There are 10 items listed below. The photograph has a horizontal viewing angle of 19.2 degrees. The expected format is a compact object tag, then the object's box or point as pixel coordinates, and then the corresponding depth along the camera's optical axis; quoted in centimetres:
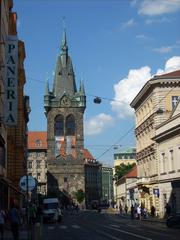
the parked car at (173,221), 3936
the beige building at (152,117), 6359
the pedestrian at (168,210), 5238
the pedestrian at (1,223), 2697
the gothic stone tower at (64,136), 14950
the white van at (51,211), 5597
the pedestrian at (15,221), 2367
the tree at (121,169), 13945
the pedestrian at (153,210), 6241
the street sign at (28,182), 2259
